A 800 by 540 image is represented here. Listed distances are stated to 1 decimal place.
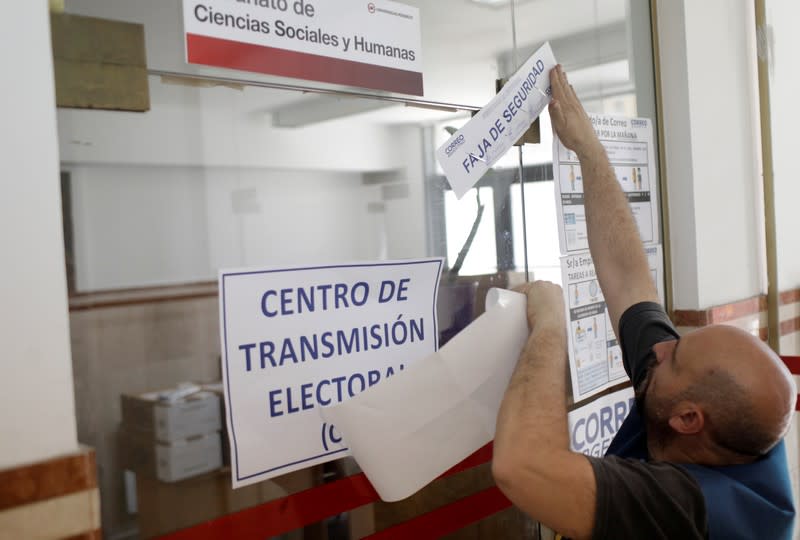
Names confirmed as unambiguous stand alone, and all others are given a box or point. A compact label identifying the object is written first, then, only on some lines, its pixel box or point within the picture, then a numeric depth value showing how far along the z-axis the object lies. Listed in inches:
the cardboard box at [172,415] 49.6
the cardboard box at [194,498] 49.6
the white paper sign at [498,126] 65.9
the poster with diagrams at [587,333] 80.3
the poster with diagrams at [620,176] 78.2
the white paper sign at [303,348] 54.1
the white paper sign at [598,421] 83.1
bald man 45.0
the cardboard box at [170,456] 50.0
